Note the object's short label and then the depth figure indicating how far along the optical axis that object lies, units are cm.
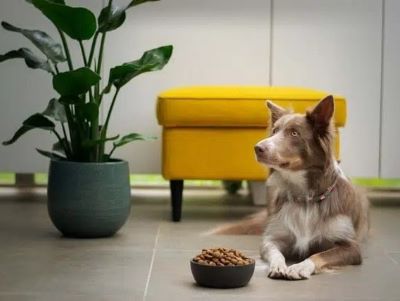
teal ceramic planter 315
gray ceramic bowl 234
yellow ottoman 362
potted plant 314
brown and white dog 272
